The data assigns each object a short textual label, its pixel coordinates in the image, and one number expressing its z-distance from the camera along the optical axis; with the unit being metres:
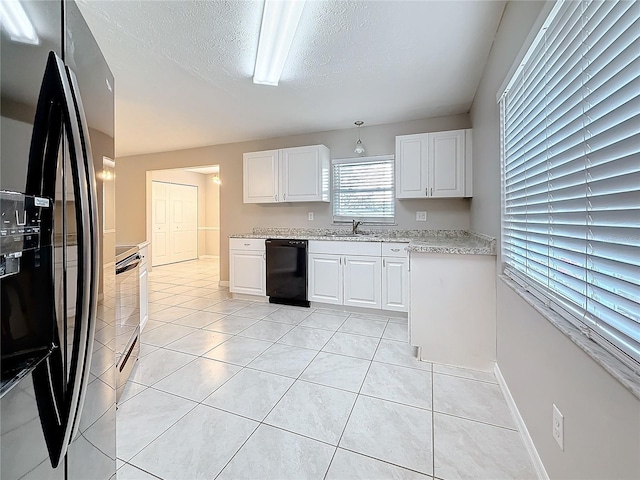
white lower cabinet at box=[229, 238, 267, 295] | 3.94
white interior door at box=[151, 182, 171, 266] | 6.83
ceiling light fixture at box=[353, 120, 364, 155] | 3.80
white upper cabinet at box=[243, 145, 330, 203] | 3.93
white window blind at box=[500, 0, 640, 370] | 0.74
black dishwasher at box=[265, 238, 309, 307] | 3.68
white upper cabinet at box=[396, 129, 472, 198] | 3.23
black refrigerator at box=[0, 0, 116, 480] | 0.50
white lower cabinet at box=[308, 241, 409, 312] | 3.23
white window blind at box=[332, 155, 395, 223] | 3.91
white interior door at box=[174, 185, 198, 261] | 7.77
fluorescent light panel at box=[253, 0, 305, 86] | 1.74
